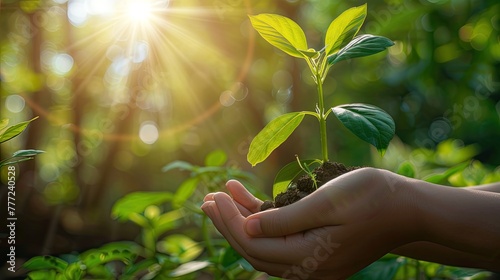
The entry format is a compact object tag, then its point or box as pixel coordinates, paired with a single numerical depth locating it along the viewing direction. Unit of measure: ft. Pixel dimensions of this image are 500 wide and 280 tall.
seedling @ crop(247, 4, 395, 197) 2.33
